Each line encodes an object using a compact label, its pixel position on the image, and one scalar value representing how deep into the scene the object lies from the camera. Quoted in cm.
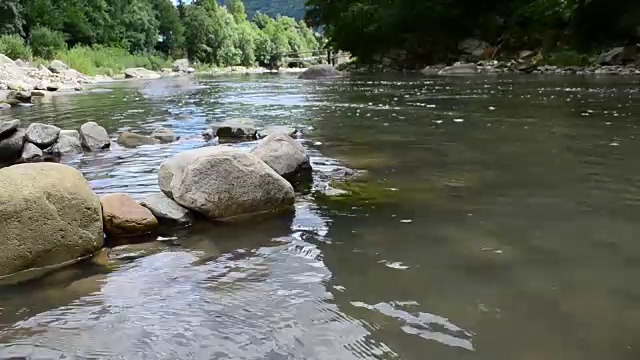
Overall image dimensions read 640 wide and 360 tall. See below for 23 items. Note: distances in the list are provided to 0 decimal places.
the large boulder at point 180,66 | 5772
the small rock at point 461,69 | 2776
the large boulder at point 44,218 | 367
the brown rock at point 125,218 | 433
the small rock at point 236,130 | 888
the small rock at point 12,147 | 746
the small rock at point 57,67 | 3130
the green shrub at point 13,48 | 2972
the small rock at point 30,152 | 760
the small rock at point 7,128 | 745
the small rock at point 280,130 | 876
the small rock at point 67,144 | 796
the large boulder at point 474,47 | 3339
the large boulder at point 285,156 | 582
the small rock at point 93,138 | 821
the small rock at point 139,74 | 4106
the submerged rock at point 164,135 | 884
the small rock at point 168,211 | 453
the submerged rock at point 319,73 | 3173
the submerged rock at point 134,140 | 853
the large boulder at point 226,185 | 466
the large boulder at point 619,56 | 2259
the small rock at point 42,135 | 793
